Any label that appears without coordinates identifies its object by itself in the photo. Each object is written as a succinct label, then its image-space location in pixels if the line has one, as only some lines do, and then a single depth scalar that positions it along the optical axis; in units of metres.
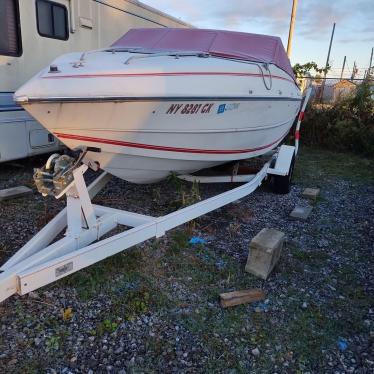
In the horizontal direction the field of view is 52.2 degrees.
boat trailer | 2.18
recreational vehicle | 4.52
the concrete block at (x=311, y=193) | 5.02
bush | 8.24
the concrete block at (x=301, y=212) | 4.28
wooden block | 2.65
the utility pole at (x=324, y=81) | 10.92
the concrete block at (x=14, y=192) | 4.21
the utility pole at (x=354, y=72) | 15.74
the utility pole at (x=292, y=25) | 12.25
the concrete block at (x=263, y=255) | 2.99
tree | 11.55
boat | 2.96
